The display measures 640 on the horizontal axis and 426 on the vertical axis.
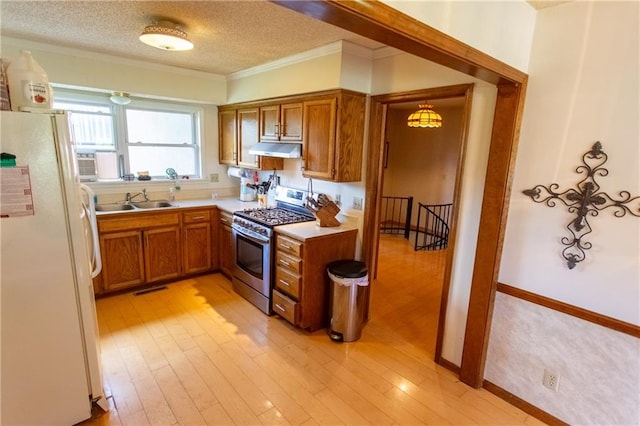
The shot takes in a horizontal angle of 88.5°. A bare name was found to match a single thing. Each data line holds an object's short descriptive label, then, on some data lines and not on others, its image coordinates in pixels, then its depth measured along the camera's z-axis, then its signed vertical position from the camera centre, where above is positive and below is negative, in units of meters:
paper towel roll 4.58 -0.32
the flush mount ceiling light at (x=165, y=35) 2.28 +0.76
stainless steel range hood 3.27 +0.01
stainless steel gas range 3.24 -0.95
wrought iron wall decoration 1.77 -0.21
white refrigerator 1.62 -0.73
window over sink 3.68 +0.15
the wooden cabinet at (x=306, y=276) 2.92 -1.12
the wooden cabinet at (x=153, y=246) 3.48 -1.13
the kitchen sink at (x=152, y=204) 4.04 -0.72
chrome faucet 3.99 -0.62
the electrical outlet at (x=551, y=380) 2.05 -1.36
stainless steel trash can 2.86 -1.27
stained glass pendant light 4.73 +0.54
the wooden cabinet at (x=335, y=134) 2.89 +0.17
